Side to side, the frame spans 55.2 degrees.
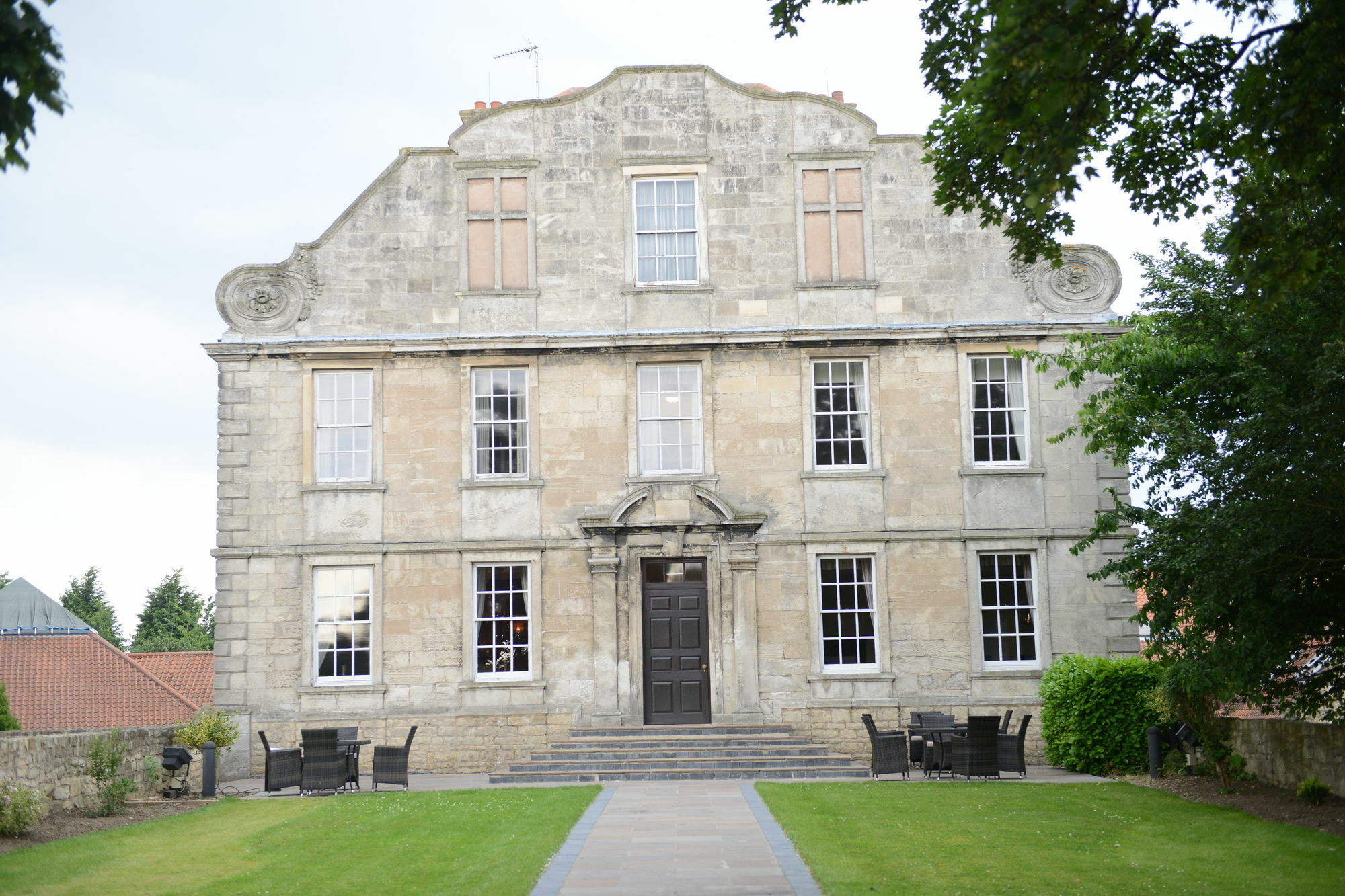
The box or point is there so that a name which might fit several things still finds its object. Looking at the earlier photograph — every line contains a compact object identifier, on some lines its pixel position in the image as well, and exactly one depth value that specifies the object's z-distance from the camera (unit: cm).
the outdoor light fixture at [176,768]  1678
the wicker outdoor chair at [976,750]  1669
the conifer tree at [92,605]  5366
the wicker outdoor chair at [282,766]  1659
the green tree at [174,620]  5019
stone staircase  1747
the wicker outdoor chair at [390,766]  1697
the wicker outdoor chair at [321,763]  1677
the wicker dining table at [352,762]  1709
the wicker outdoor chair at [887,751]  1680
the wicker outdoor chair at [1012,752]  1697
